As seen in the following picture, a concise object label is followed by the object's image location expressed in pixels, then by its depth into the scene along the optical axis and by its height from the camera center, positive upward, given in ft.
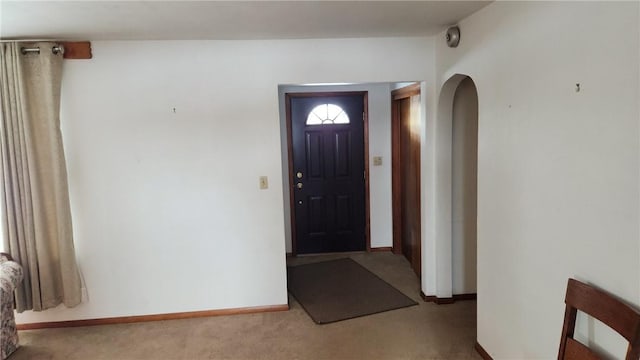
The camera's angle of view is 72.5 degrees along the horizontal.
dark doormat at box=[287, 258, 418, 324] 11.71 -4.33
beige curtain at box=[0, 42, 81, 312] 10.03 -0.49
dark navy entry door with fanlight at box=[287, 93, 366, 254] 15.76 -0.93
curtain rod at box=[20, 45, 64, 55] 10.00 +2.50
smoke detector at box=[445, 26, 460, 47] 9.57 +2.34
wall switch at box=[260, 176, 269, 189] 11.41 -0.86
